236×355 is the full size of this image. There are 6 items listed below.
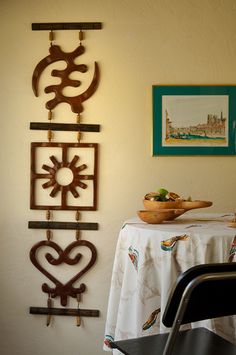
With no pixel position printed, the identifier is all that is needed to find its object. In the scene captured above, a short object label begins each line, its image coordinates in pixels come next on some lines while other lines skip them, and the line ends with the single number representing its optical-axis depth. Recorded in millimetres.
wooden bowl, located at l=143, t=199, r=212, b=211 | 2107
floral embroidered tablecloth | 1750
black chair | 1117
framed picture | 2842
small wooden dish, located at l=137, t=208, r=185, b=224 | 2045
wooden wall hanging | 2902
